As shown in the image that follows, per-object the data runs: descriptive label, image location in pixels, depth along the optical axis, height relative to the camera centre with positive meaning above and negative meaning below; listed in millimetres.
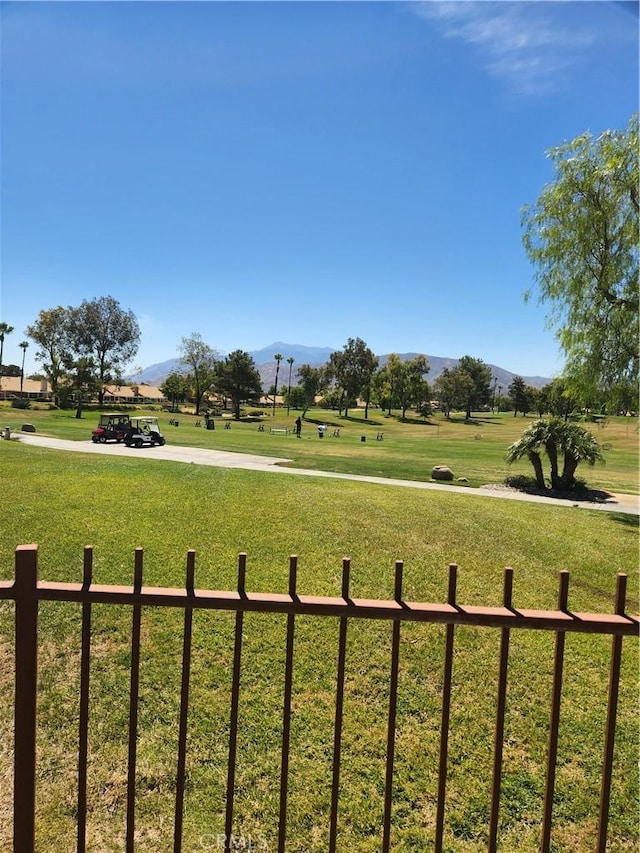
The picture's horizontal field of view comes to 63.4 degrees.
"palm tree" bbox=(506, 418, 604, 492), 15586 -953
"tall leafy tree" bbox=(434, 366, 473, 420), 97688 +4290
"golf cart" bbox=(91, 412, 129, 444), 24734 -1726
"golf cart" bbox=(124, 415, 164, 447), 23578 -1752
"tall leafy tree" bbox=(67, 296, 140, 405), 77062 +9459
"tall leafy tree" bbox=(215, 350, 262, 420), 71875 +3317
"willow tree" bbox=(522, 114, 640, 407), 12547 +4150
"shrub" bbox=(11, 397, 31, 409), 58525 -1645
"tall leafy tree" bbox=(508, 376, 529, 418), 111188 +4017
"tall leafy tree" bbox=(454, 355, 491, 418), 109562 +7611
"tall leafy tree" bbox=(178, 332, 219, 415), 72169 +4887
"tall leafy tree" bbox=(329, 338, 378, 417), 83250 +6284
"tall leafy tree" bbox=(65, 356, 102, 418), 51591 +1245
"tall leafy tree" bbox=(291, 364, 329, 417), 85750 +3761
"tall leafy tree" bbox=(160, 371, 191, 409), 83375 +1778
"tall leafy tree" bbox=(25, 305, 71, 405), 69188 +7467
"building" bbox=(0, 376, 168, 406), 88812 +11
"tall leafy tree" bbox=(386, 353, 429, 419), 84125 +4553
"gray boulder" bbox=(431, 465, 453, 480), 17297 -2119
